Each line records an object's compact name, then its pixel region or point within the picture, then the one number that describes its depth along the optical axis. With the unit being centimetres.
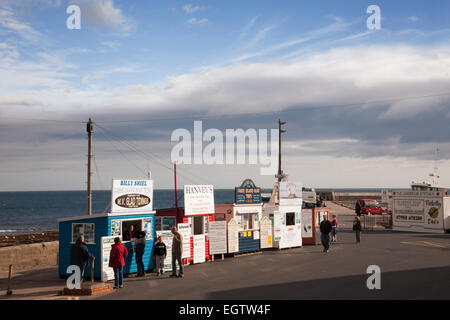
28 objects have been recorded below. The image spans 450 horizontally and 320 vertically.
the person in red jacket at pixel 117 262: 1388
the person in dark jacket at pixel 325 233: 2147
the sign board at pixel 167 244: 1718
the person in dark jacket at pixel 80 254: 1406
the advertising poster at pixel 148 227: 1706
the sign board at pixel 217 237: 1976
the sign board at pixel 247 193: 2211
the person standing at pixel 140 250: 1595
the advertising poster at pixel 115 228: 1595
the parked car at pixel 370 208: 5059
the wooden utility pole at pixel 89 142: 2644
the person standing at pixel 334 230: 2577
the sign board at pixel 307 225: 2517
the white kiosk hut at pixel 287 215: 2317
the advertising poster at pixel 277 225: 2294
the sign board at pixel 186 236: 1823
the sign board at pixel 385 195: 4273
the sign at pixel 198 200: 1914
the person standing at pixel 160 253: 1630
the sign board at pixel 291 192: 2445
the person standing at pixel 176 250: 1572
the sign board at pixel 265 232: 2230
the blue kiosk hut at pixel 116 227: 1544
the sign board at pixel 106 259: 1510
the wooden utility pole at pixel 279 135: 4015
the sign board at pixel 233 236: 2053
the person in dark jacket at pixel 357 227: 2486
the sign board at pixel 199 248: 1894
